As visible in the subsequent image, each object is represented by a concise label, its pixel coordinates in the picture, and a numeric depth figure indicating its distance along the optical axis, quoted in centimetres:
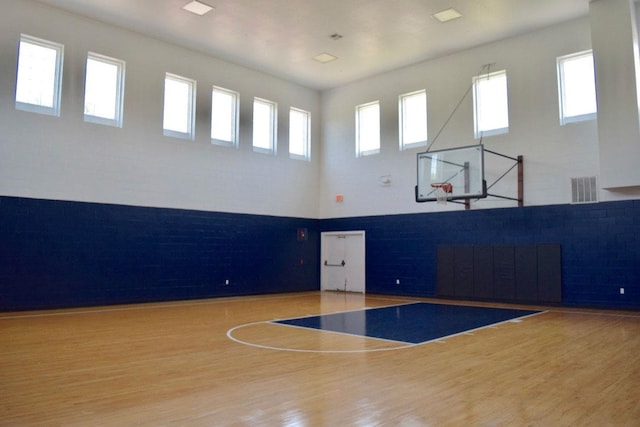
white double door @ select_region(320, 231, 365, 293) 1382
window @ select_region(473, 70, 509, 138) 1145
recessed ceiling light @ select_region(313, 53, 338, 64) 1212
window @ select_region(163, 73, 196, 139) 1154
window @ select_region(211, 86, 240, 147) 1241
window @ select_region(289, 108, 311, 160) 1436
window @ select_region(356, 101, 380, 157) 1383
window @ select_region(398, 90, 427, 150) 1280
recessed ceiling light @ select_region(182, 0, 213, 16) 952
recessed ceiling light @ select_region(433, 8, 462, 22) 983
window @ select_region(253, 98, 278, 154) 1334
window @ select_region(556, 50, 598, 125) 1024
